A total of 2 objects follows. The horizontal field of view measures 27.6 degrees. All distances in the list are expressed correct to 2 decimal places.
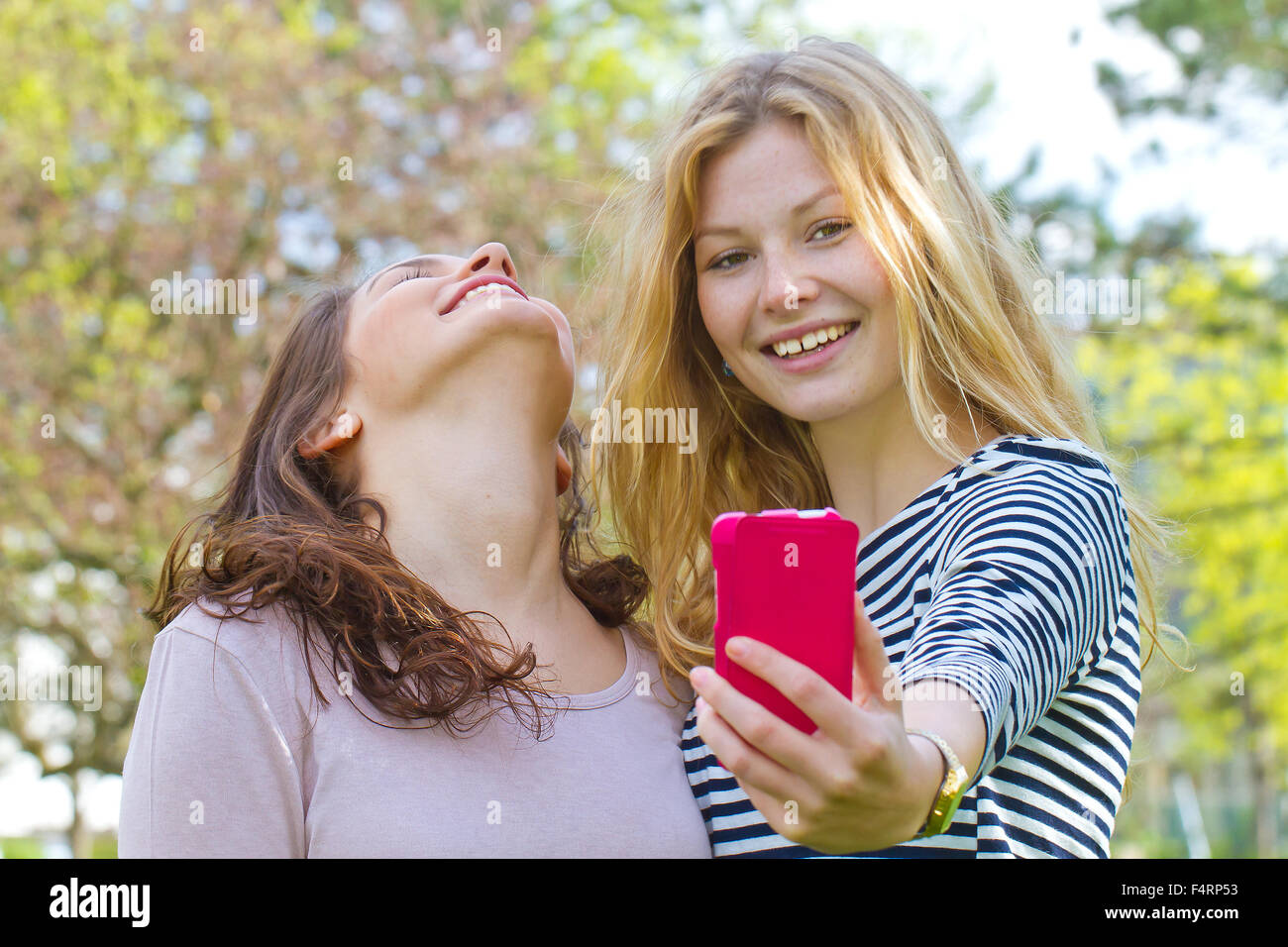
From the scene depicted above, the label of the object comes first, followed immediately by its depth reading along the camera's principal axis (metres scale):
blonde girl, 1.34
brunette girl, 1.50
